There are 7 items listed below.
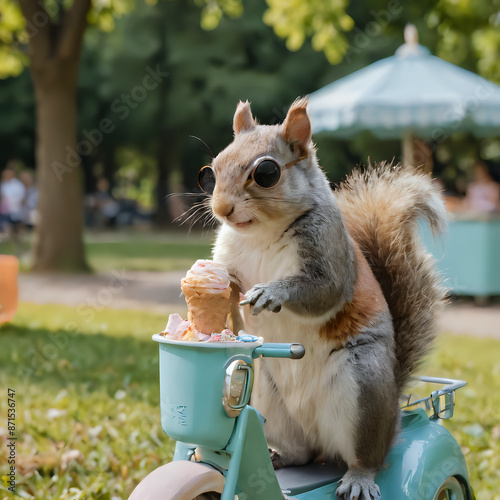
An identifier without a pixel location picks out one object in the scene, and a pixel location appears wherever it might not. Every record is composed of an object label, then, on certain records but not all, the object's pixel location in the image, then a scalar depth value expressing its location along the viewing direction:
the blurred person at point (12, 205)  14.03
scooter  1.71
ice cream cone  1.81
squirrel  1.94
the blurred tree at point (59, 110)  9.42
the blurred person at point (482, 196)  9.71
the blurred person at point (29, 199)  17.96
